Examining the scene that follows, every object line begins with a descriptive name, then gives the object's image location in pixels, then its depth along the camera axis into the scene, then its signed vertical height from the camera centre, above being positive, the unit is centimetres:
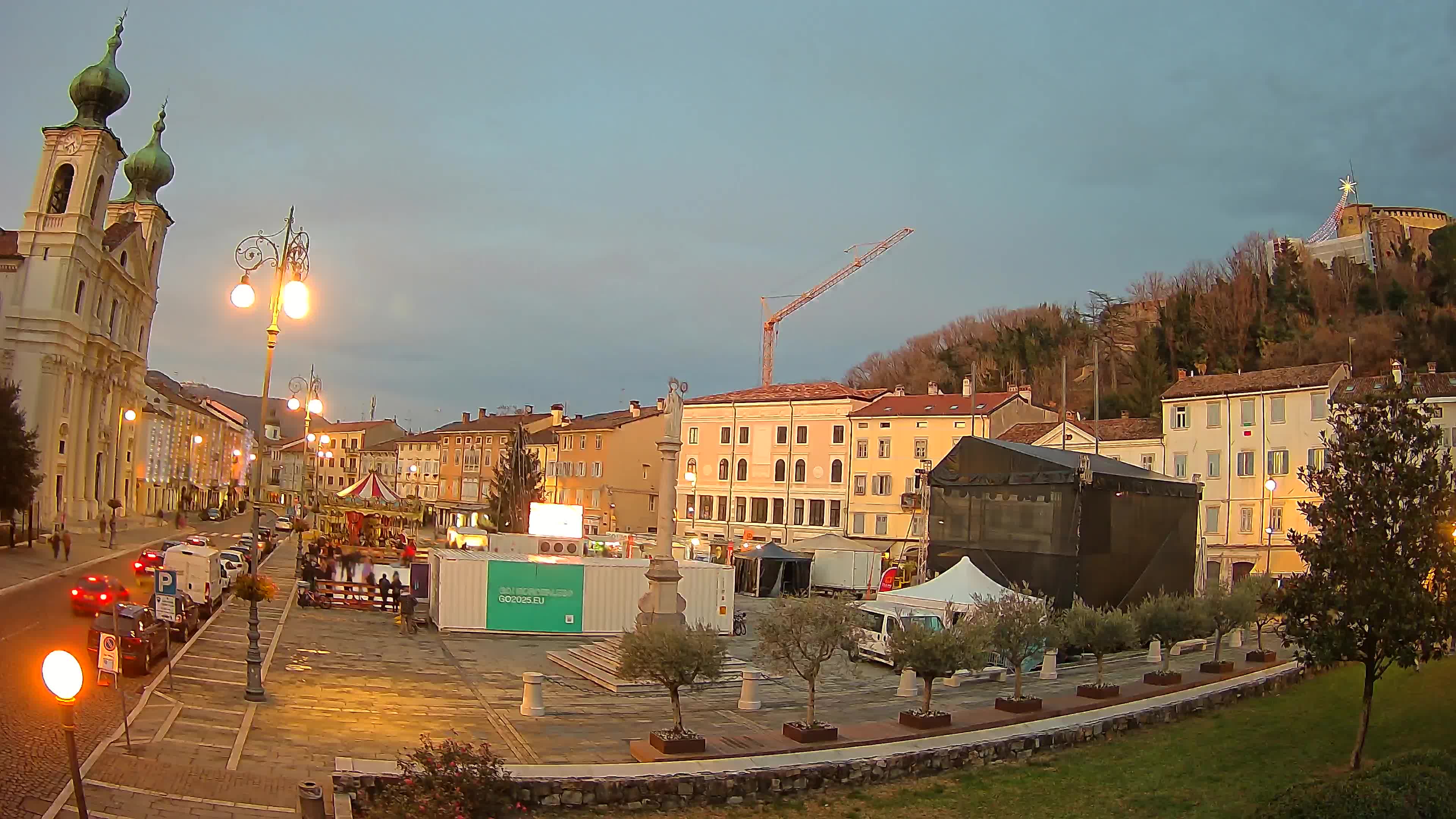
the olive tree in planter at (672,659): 1527 -244
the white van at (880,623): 2553 -301
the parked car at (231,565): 3519 -310
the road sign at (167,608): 2111 -277
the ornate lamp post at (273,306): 1716 +309
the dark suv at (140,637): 1870 -307
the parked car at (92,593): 2370 -298
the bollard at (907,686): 2141 -375
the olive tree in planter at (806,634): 1648 -211
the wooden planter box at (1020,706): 1877 -358
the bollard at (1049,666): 2448 -364
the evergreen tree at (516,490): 6194 +13
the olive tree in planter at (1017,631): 1864 -216
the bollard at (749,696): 1992 -384
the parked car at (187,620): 2316 -340
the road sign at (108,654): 1400 -251
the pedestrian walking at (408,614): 2833 -358
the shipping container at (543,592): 2895 -285
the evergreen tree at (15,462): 4166 +33
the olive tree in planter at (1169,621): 2270 -225
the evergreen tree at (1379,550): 1428 -28
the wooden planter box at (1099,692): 2042 -354
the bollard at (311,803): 1035 -329
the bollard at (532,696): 1830 -371
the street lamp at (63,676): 709 -144
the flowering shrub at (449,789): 1039 -324
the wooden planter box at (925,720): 1711 -360
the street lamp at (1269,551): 4484 -115
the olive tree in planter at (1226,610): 2362 -203
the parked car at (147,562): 3500 -305
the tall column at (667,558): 2211 -133
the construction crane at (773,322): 11606 +2097
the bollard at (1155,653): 2767 -364
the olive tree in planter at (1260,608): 2261 -180
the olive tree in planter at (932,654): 1731 -248
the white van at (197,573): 2734 -264
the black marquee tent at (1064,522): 3148 -18
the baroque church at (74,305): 5619 +982
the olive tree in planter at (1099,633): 2072 -237
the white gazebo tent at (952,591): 2686 -214
